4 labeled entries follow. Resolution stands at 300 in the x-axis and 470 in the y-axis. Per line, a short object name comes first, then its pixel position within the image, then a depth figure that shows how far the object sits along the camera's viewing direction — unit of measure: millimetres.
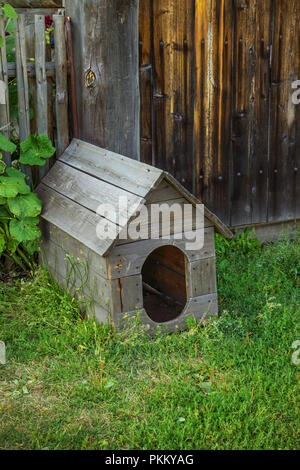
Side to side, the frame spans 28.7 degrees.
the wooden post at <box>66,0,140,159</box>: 4523
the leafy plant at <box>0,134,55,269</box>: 4262
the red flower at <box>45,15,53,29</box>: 4785
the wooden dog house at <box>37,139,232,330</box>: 3771
